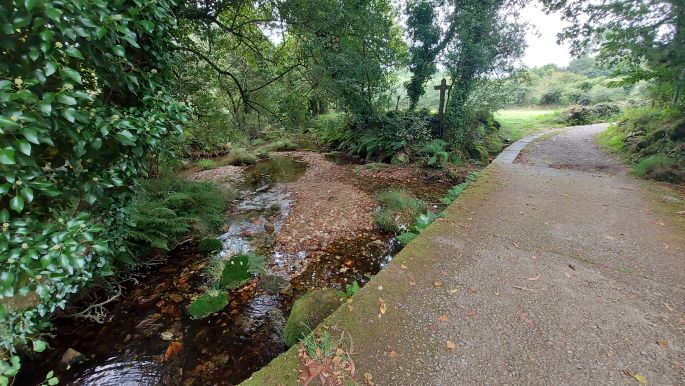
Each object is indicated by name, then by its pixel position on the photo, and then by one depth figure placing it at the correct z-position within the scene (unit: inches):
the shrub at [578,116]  655.8
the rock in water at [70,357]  109.3
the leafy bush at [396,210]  217.8
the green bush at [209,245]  188.1
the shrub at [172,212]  169.8
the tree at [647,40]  216.7
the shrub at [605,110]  671.1
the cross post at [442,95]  382.0
